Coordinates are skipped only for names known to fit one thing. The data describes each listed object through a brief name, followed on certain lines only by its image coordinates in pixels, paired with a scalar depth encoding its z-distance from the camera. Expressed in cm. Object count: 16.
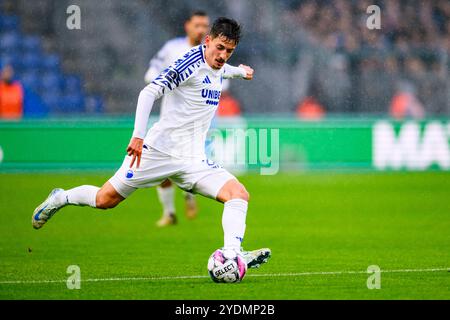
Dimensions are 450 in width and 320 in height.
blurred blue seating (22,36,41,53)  2295
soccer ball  761
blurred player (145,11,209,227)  1222
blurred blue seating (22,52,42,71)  2277
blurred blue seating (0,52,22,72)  2236
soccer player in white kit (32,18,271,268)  784
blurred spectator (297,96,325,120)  2223
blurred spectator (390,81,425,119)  2248
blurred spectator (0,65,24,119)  2122
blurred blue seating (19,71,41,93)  2225
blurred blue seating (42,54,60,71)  2280
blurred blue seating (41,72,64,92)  2259
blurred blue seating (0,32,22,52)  2275
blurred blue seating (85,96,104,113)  2173
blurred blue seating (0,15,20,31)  2322
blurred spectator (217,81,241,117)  2216
